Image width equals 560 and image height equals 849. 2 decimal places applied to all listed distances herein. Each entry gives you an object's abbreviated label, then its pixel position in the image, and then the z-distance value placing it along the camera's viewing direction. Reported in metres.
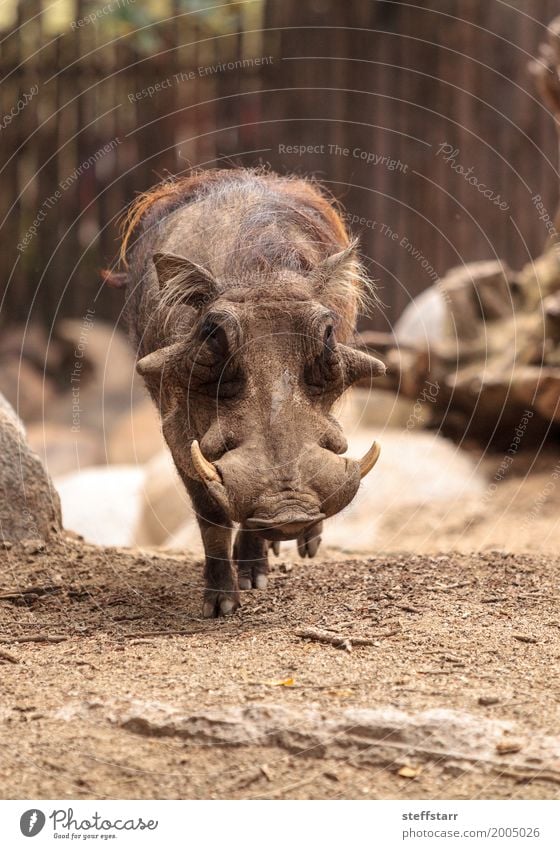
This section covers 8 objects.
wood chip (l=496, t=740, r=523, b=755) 5.70
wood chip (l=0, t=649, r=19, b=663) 7.44
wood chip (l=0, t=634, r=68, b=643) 8.02
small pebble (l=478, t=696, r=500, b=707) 6.24
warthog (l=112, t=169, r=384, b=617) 7.59
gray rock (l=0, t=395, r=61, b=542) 10.16
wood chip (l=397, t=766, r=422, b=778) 5.56
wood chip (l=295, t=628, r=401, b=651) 7.47
